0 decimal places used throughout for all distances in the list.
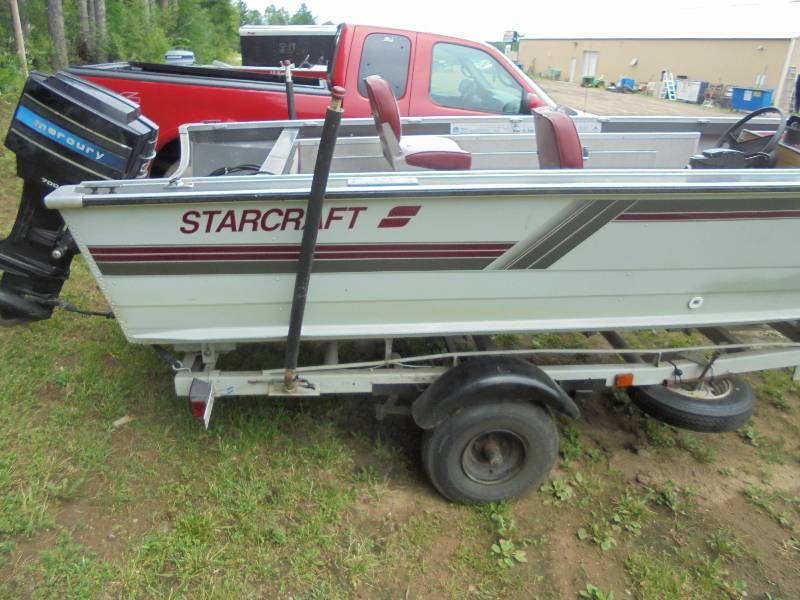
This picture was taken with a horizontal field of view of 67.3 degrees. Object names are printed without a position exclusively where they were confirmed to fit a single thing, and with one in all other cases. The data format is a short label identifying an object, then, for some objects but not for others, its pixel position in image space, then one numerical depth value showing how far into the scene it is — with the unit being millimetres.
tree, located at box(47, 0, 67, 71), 11039
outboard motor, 2561
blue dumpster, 24414
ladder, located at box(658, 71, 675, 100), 30125
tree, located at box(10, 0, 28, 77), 8859
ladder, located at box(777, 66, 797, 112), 24691
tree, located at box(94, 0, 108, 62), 13805
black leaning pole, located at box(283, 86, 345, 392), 1905
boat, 2244
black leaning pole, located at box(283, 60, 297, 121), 4375
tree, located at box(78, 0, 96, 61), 13344
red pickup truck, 5203
